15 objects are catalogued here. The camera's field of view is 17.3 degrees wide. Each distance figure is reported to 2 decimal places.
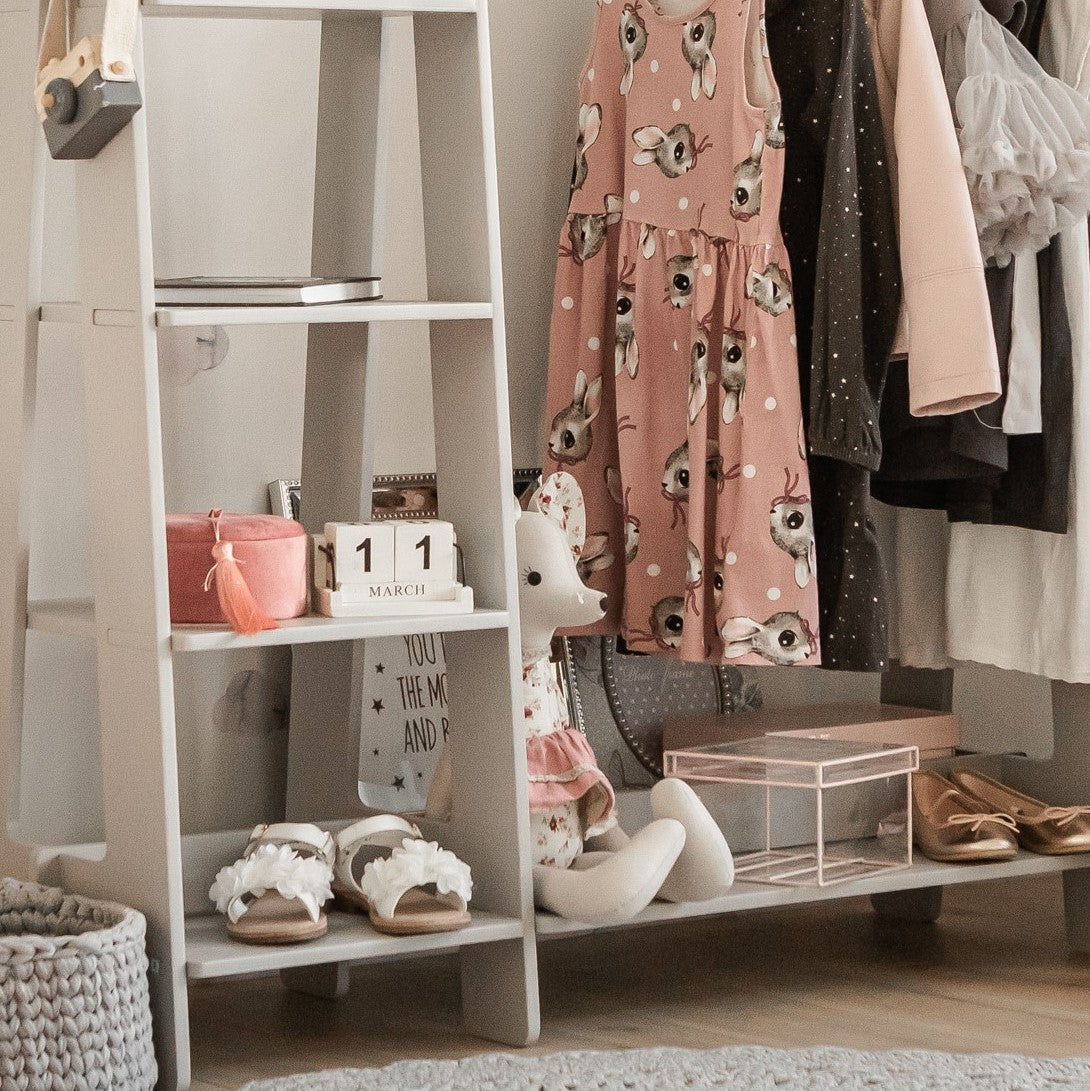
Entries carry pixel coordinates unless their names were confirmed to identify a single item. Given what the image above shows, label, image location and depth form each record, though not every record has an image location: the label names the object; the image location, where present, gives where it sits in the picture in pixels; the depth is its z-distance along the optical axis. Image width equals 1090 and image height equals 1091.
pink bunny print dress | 3.19
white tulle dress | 3.16
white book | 2.95
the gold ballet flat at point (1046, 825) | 3.28
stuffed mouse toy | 3.00
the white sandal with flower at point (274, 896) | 2.94
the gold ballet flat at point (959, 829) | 3.24
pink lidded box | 2.95
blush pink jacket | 3.11
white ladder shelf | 2.90
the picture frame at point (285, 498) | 3.30
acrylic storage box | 3.20
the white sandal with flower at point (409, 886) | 2.96
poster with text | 3.31
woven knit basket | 2.82
